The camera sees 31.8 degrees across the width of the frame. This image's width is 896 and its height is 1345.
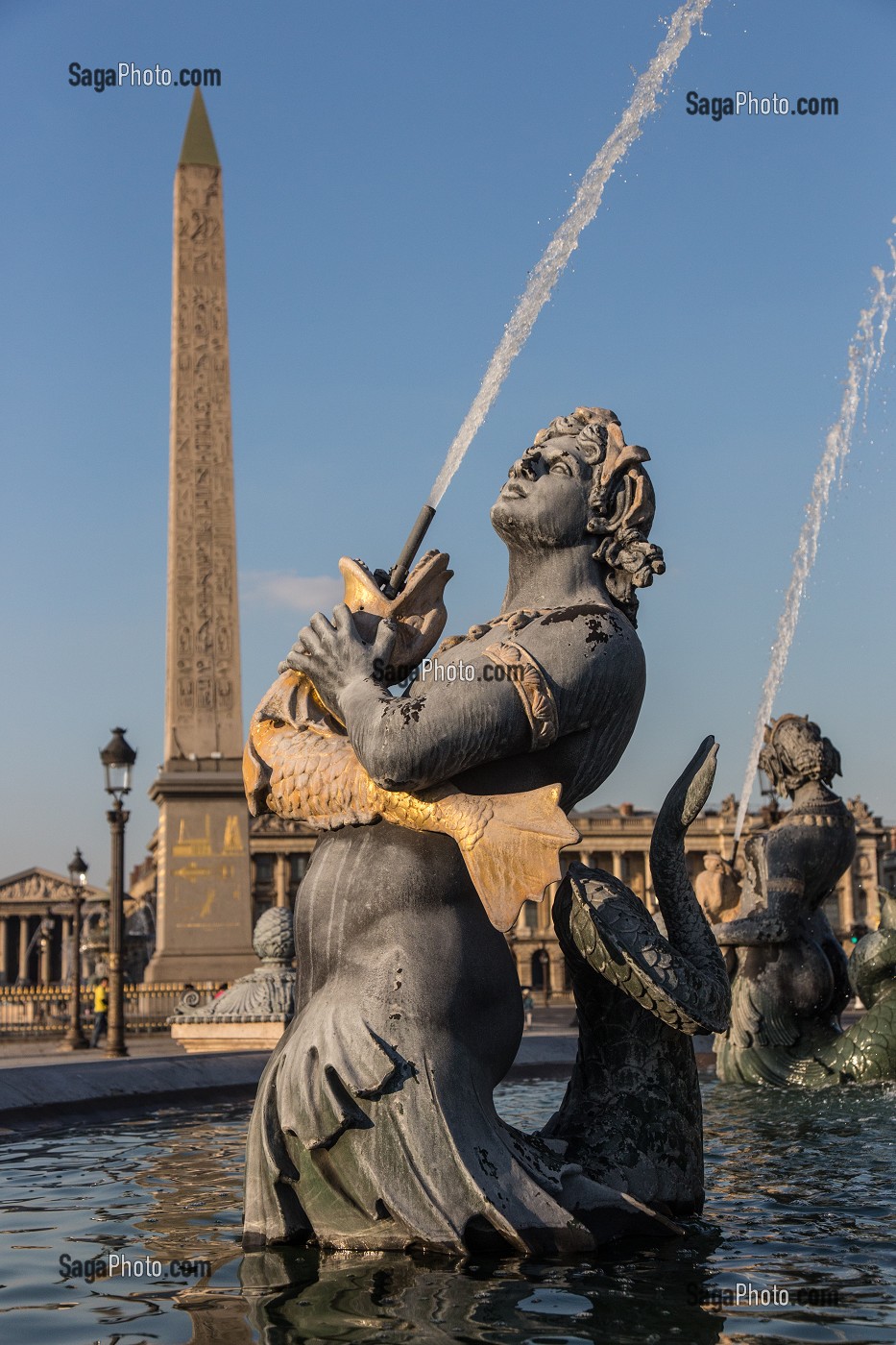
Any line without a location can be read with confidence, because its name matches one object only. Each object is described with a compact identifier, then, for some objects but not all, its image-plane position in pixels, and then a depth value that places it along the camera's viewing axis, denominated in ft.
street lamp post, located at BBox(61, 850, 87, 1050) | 79.46
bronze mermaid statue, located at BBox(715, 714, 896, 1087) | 23.34
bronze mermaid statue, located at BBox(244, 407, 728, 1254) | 10.70
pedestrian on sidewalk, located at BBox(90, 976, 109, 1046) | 90.57
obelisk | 98.27
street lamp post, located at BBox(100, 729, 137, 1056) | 60.64
